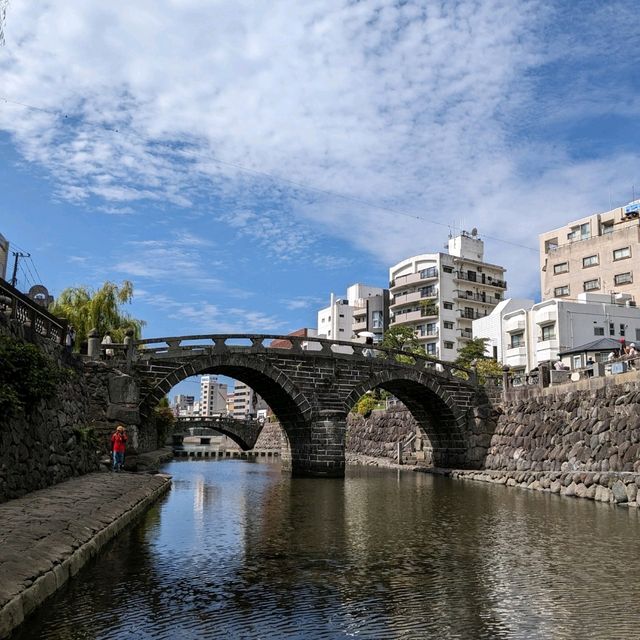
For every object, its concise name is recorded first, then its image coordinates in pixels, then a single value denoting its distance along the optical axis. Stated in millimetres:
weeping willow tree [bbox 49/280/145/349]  36719
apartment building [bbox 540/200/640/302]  54938
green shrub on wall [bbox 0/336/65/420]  12188
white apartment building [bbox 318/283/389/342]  79188
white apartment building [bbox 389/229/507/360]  67500
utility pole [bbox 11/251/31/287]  27303
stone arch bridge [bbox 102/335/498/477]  28031
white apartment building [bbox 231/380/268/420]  135875
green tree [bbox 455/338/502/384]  49438
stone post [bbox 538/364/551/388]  30266
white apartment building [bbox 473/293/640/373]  49781
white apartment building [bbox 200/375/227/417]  190700
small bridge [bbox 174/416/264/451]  71425
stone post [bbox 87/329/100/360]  24391
